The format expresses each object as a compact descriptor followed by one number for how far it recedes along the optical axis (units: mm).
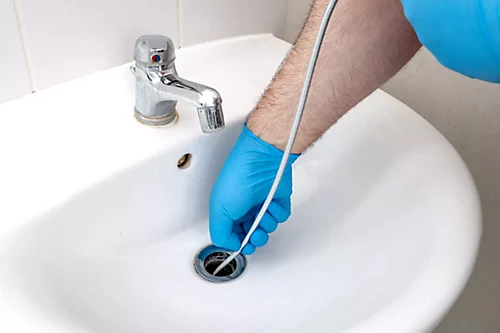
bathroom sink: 433
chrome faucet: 490
